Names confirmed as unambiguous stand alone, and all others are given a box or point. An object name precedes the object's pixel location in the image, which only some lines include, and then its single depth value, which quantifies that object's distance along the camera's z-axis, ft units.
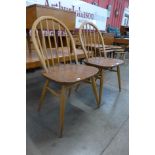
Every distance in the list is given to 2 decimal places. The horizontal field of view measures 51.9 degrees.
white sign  10.17
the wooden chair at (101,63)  5.27
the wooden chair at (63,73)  3.72
